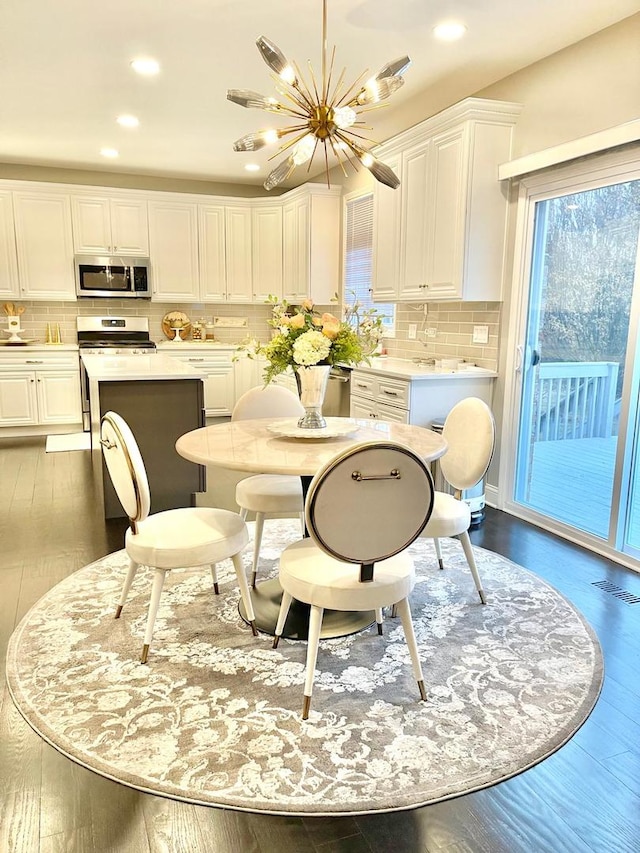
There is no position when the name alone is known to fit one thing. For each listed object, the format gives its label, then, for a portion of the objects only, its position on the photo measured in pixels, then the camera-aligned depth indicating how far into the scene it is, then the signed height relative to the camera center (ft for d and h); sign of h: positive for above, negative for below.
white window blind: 18.81 +2.00
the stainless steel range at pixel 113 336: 21.58 -0.77
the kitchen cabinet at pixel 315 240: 20.71 +2.62
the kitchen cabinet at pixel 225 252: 23.07 +2.41
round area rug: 5.73 -4.26
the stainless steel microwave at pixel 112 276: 21.44 +1.36
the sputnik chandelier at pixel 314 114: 8.52 +2.92
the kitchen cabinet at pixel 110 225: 21.33 +3.15
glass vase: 8.54 -1.04
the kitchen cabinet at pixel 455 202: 12.62 +2.54
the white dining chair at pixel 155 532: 7.45 -2.76
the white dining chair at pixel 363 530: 5.99 -2.14
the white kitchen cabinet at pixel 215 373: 22.84 -2.15
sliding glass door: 10.79 -0.84
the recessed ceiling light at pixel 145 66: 12.13 +4.98
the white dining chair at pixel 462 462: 8.71 -2.22
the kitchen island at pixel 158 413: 12.76 -2.08
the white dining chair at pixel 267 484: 9.30 -2.65
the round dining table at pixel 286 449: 7.31 -1.72
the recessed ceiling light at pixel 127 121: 15.74 +5.02
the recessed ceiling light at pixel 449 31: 10.41 +4.94
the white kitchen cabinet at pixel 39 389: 20.27 -2.50
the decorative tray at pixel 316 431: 8.58 -1.64
